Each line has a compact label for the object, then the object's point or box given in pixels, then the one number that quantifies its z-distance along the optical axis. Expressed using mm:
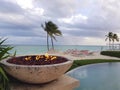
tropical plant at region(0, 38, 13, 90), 1228
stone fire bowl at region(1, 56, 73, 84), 1189
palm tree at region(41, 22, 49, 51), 15092
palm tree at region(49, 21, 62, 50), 15031
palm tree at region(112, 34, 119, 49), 19215
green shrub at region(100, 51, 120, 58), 10772
